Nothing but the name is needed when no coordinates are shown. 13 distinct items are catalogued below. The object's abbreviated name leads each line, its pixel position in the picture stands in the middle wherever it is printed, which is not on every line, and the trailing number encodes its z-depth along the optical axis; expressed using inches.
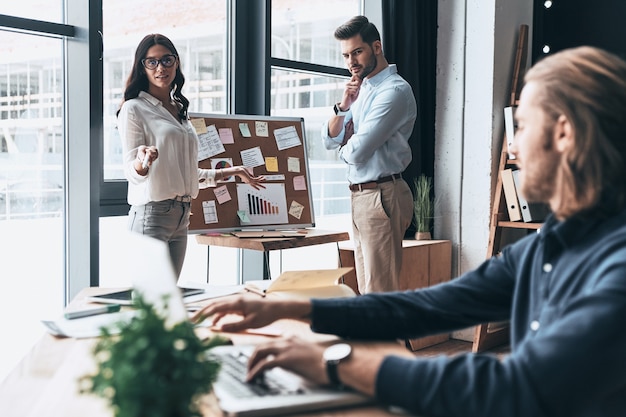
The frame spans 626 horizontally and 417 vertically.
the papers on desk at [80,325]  60.2
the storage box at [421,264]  165.0
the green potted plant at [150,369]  31.9
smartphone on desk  69.9
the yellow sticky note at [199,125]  138.0
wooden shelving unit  172.9
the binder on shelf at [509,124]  169.0
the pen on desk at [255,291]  72.2
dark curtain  177.9
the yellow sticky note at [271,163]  147.9
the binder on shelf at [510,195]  170.6
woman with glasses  116.6
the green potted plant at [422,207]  179.6
